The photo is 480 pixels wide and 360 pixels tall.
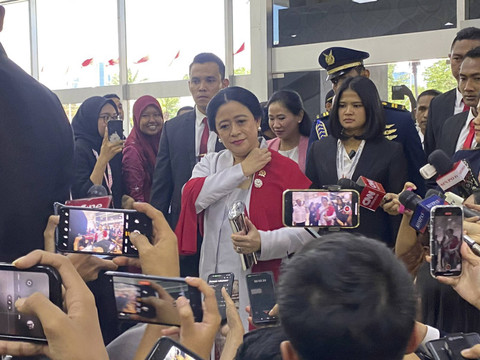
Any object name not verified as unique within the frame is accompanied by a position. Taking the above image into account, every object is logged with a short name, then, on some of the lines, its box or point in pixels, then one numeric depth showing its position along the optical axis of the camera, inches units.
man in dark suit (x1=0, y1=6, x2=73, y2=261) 57.6
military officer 106.8
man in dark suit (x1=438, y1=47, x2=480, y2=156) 108.3
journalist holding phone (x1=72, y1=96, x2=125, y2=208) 132.4
